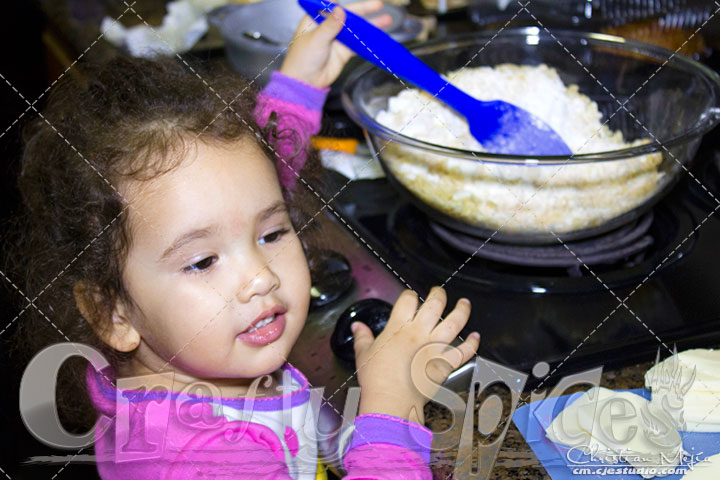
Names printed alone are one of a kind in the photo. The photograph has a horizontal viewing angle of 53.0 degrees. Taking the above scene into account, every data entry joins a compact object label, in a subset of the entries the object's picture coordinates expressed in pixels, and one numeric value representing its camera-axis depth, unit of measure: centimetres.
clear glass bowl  68
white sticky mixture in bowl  69
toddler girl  58
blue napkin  51
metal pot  99
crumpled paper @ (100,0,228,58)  118
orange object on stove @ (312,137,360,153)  90
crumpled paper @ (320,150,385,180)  91
